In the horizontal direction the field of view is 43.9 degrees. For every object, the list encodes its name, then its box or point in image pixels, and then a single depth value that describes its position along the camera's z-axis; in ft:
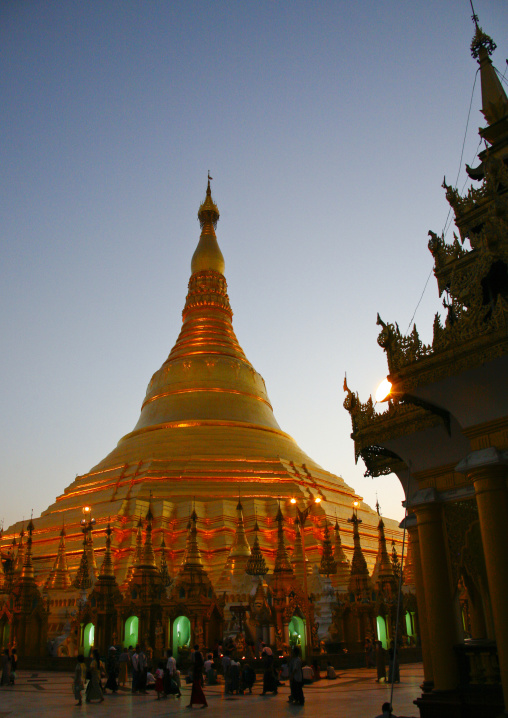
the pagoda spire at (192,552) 81.46
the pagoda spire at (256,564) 79.61
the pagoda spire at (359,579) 79.36
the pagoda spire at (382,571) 79.97
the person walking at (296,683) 36.83
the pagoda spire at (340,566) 87.66
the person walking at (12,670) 53.52
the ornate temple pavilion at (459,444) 25.55
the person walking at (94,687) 40.88
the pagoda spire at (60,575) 91.41
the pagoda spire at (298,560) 80.10
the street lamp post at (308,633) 60.59
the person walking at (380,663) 50.90
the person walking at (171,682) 43.78
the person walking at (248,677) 46.14
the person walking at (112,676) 48.52
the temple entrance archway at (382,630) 78.59
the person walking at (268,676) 44.75
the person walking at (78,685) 39.96
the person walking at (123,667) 57.26
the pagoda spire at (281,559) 76.18
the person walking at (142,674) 47.23
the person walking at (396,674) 48.67
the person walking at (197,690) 36.88
